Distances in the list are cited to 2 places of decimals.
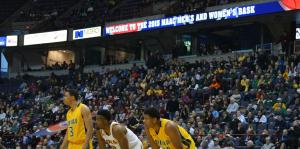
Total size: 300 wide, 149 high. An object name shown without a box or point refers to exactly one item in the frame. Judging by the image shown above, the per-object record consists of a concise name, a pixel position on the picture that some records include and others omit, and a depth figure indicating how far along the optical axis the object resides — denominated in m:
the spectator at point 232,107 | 22.61
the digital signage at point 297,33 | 30.00
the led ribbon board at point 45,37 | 38.50
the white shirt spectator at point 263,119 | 20.69
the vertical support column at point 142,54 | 38.91
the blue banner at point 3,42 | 41.41
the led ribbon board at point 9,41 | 40.81
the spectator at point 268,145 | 17.96
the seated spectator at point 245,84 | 24.70
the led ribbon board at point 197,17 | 28.52
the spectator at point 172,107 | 25.48
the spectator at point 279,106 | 21.05
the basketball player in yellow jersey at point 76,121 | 10.12
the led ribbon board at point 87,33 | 36.38
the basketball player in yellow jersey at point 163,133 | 8.23
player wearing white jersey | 8.73
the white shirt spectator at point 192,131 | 20.73
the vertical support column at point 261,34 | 32.47
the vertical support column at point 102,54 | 40.88
